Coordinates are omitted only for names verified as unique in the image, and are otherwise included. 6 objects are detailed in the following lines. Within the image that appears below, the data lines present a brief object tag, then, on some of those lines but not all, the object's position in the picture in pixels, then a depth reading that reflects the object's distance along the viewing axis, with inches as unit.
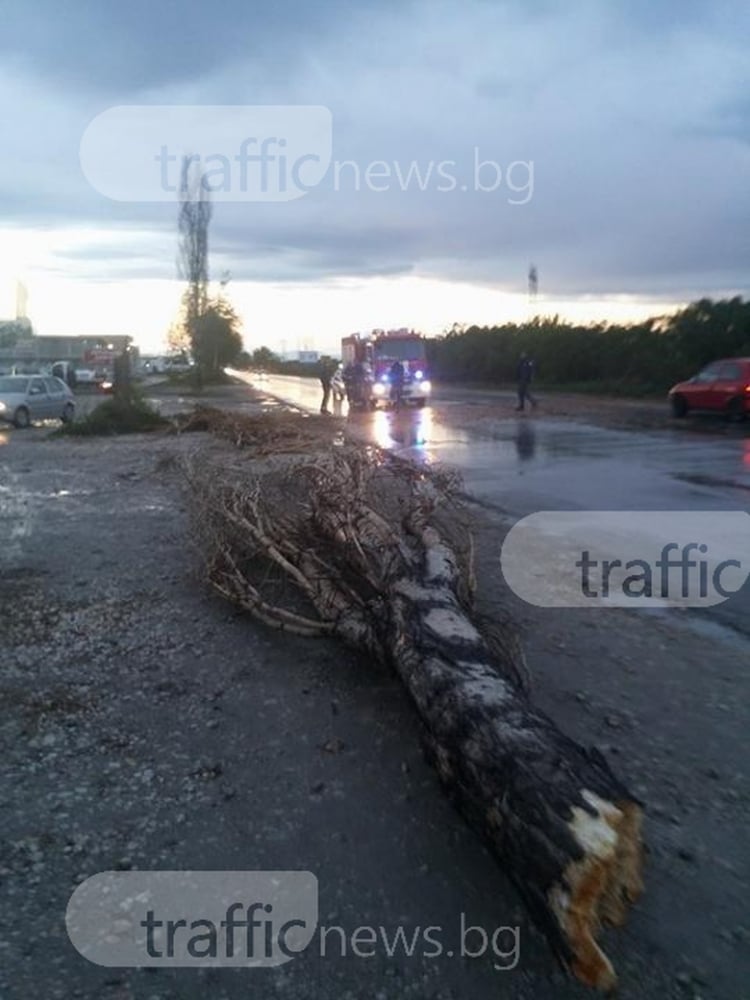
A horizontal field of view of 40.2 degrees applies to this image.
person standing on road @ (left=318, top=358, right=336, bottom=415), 1434.5
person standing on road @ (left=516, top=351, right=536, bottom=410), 1261.1
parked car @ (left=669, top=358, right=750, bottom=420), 1058.1
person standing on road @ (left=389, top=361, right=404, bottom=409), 1393.9
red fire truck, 1405.0
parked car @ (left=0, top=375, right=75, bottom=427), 1152.2
